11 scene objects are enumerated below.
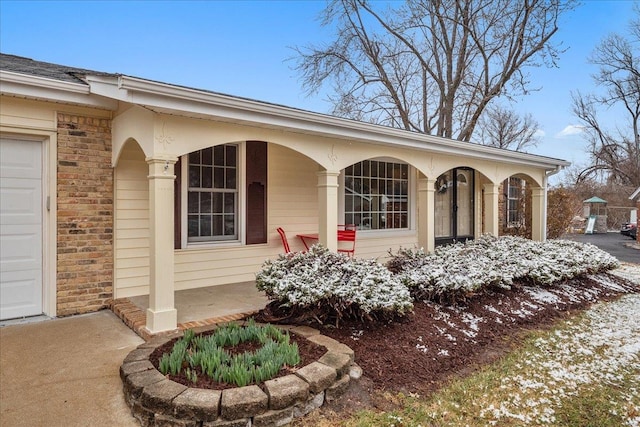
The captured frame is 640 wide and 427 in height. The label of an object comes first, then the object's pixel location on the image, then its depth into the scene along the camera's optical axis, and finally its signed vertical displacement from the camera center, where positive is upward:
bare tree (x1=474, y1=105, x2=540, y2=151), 28.27 +6.51
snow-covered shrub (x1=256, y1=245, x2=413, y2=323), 3.89 -0.75
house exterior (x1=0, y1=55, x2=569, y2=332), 4.01 +0.50
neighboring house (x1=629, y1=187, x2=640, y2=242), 16.58 +0.69
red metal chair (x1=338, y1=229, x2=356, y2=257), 6.78 -0.35
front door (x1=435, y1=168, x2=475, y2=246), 9.93 +0.31
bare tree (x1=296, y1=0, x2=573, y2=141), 15.41 +7.21
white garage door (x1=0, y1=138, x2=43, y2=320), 4.33 -0.11
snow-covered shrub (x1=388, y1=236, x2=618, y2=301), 5.05 -0.76
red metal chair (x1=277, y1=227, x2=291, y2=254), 6.56 -0.35
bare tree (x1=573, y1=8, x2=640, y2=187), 23.67 +7.64
